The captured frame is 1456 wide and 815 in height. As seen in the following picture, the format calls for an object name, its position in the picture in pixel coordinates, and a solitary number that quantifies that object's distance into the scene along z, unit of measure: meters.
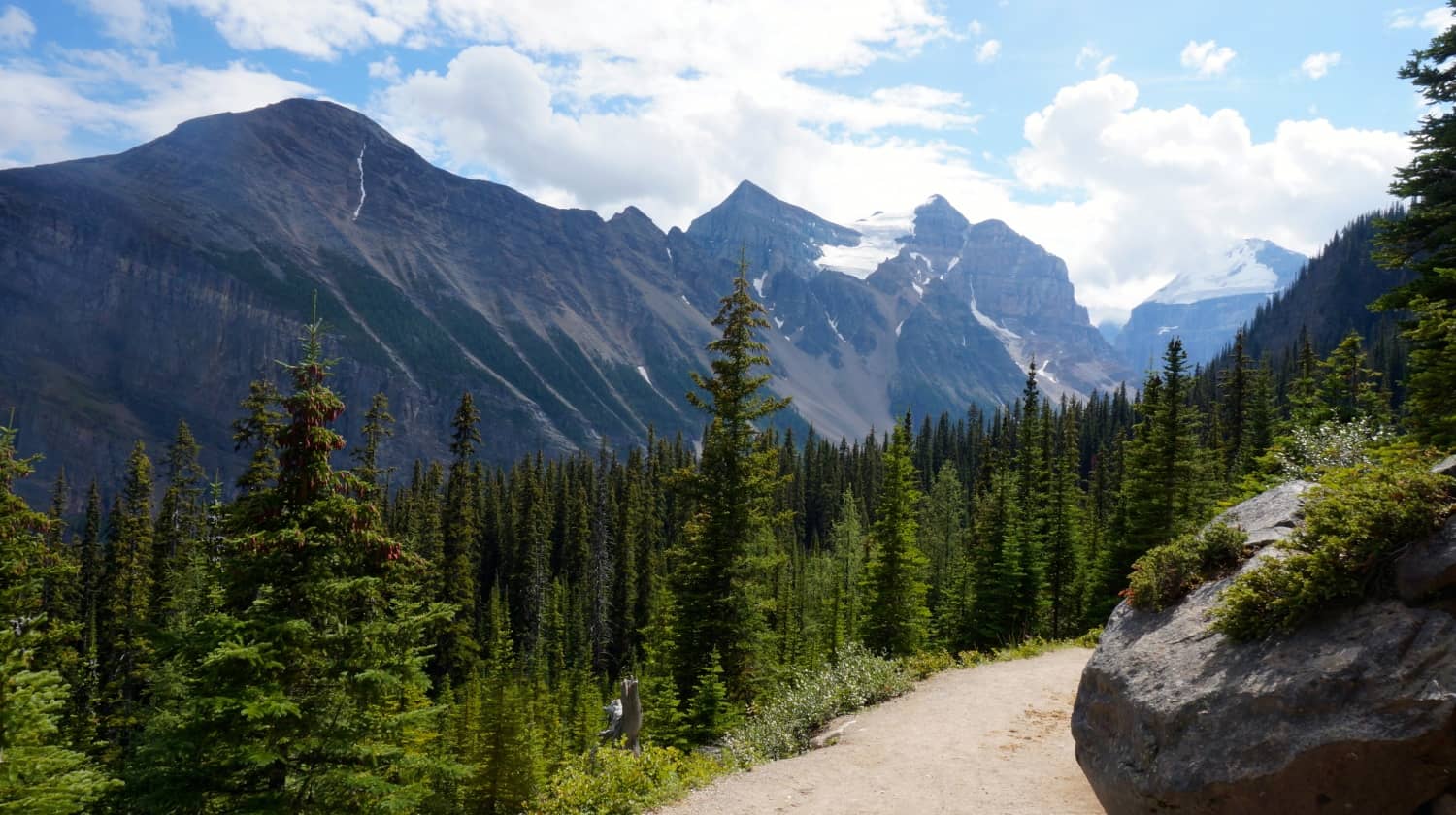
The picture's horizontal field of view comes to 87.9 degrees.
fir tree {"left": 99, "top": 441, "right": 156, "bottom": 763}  38.53
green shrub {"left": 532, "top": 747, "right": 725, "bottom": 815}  11.24
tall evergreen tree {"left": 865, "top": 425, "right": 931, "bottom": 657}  30.09
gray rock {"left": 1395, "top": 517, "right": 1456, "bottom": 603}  6.46
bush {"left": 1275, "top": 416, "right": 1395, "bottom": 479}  13.29
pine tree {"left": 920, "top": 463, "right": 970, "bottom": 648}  41.06
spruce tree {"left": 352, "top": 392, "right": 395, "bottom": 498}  33.61
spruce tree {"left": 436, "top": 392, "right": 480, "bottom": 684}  50.41
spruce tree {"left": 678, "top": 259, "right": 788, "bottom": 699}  23.11
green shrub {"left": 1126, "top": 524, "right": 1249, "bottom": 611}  9.22
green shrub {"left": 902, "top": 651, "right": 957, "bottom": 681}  19.62
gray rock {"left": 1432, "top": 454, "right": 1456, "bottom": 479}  7.36
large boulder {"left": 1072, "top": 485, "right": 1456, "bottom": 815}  6.04
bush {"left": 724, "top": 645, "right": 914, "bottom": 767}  14.79
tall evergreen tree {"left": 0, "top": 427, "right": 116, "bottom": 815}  10.27
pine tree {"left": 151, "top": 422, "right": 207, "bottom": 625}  42.66
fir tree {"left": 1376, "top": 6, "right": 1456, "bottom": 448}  15.86
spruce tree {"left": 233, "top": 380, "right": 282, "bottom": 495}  15.38
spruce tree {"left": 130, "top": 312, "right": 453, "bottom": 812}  11.58
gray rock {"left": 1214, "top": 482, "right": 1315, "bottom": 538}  9.26
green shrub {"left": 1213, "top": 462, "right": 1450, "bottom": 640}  6.92
